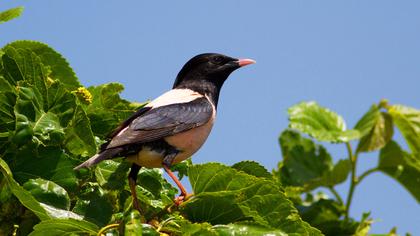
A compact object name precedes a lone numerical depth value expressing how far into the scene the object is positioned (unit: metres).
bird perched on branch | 9.30
